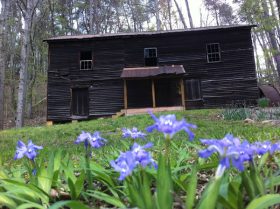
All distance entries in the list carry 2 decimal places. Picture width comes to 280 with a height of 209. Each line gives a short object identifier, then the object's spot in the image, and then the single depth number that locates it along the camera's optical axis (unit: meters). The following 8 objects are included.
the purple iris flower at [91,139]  1.39
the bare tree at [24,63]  14.51
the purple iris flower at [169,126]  0.98
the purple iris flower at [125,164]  1.03
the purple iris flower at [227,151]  0.90
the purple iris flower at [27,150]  1.46
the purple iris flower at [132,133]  1.65
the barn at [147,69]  15.72
